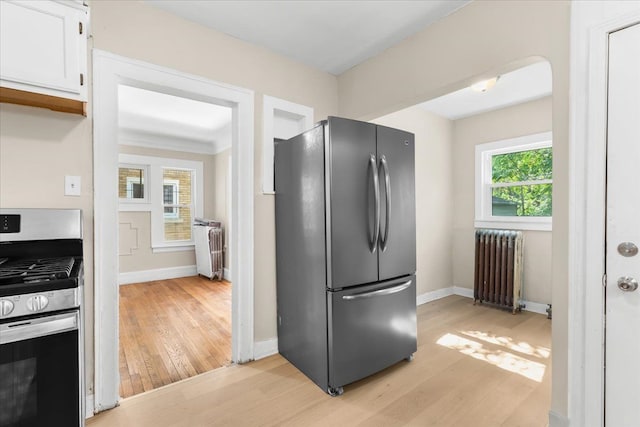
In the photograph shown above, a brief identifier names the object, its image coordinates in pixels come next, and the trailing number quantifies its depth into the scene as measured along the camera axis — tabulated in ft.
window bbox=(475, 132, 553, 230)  12.02
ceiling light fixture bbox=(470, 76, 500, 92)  9.19
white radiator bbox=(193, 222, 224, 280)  17.52
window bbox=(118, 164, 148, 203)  17.28
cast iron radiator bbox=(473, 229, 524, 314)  11.87
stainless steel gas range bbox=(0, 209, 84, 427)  3.62
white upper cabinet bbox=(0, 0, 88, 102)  4.55
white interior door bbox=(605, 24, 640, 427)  4.59
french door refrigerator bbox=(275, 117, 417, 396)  6.52
